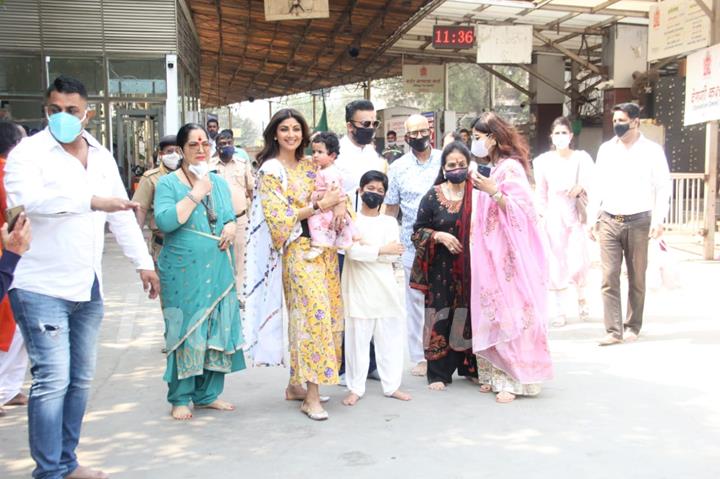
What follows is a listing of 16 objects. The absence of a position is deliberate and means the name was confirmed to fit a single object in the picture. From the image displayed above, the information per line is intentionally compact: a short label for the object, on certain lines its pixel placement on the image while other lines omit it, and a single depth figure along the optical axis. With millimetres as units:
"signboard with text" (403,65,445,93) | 18438
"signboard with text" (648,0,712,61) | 10258
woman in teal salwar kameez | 4398
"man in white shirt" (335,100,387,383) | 5387
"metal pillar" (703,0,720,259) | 10008
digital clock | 14180
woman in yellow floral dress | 4484
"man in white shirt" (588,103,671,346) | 6172
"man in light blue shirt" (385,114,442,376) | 5445
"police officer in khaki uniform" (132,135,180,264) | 5598
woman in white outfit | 7152
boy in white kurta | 4848
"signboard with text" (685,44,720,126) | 9750
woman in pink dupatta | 4859
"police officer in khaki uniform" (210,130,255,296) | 7578
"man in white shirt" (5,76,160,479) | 3275
